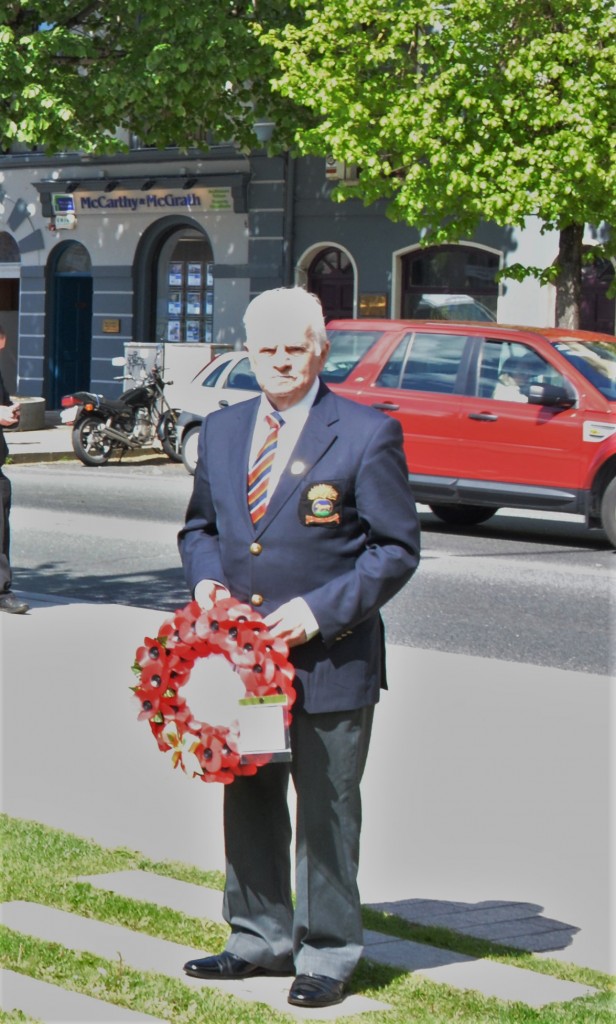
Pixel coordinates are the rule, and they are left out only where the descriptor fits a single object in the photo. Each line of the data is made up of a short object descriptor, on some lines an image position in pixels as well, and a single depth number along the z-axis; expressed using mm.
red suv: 15711
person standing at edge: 10711
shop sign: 31234
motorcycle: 23688
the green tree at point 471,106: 21547
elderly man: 4184
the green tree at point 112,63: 23234
